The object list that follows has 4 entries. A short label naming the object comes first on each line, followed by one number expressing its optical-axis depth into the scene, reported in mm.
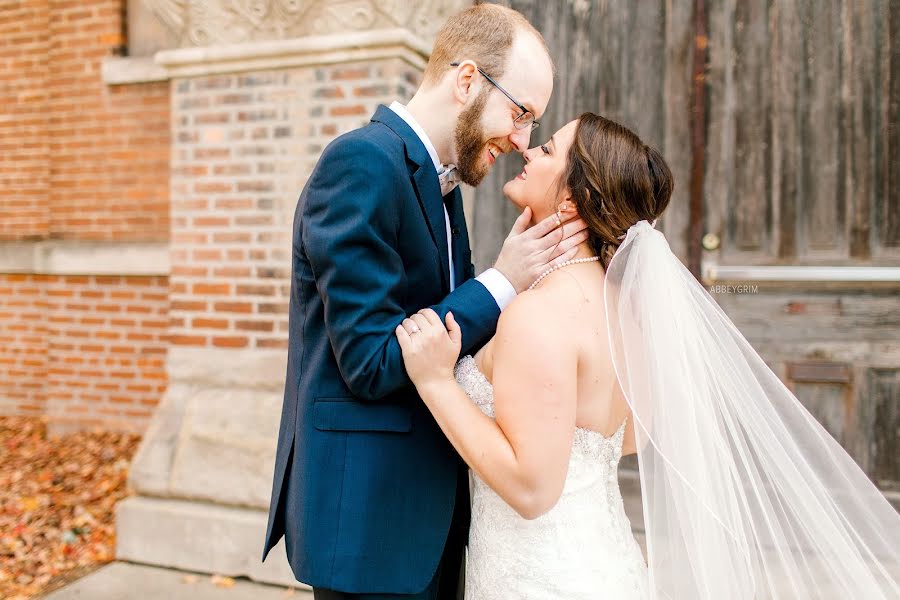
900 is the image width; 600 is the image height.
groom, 1687
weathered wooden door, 3596
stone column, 3607
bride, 1679
